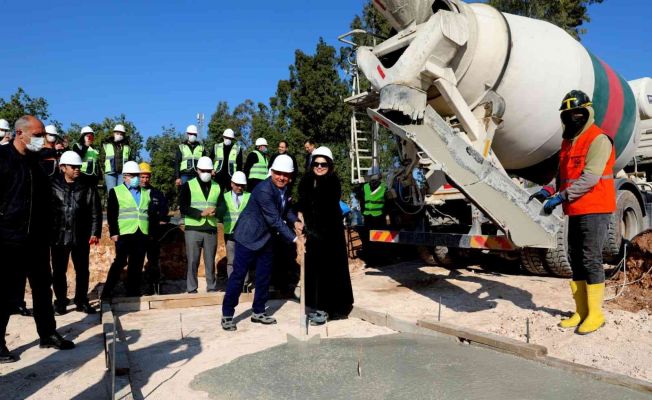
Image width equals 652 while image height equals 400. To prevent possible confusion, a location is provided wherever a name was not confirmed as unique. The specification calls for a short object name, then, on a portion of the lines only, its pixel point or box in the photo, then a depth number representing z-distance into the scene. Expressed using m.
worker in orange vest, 4.16
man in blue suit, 4.83
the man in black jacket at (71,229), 5.56
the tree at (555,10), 19.78
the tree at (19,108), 25.93
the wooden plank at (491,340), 3.57
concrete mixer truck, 4.82
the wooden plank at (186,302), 5.88
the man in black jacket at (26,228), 3.89
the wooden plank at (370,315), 4.85
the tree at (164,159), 25.12
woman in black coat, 5.05
